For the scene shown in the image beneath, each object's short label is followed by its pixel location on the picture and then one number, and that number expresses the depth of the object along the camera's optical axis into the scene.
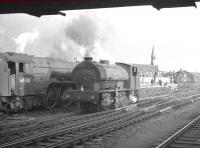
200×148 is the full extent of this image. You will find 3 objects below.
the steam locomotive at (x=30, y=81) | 16.50
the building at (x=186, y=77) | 65.47
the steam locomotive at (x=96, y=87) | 17.41
